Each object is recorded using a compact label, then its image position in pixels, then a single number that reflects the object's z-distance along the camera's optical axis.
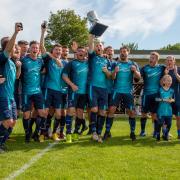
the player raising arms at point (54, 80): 9.74
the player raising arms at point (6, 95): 7.65
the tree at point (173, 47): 102.90
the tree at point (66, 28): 59.34
